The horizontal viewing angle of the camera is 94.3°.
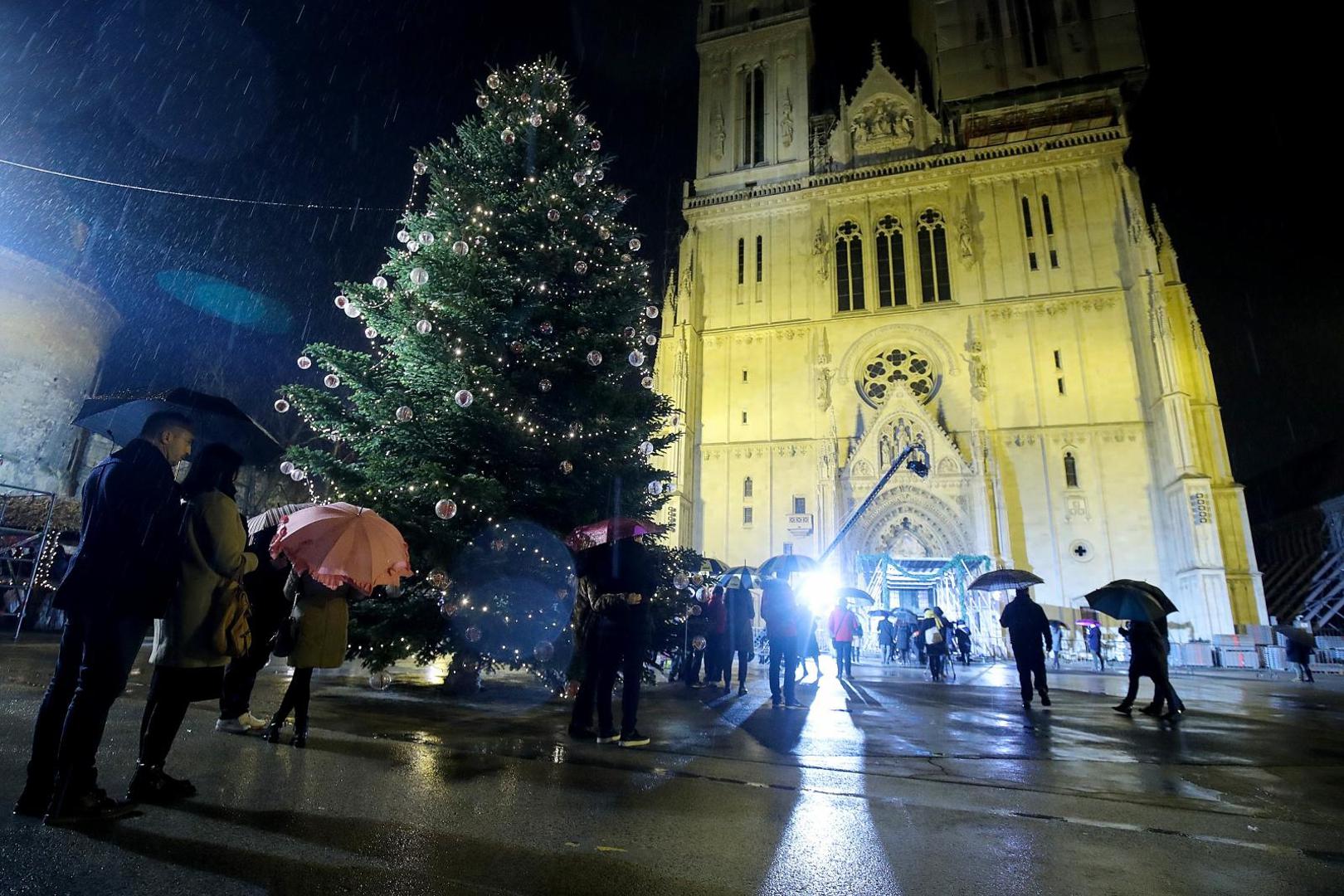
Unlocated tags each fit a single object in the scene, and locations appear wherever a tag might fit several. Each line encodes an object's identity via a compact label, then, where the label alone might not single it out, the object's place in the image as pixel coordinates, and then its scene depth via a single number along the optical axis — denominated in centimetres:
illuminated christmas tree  630
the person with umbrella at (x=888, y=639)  1919
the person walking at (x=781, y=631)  725
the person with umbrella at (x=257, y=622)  448
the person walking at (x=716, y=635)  953
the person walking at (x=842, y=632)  1133
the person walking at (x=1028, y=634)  799
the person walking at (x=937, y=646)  1188
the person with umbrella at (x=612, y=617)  465
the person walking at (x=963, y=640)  1752
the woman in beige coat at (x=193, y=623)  276
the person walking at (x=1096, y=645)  1714
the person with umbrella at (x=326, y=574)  409
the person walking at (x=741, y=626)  902
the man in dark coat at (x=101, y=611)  238
